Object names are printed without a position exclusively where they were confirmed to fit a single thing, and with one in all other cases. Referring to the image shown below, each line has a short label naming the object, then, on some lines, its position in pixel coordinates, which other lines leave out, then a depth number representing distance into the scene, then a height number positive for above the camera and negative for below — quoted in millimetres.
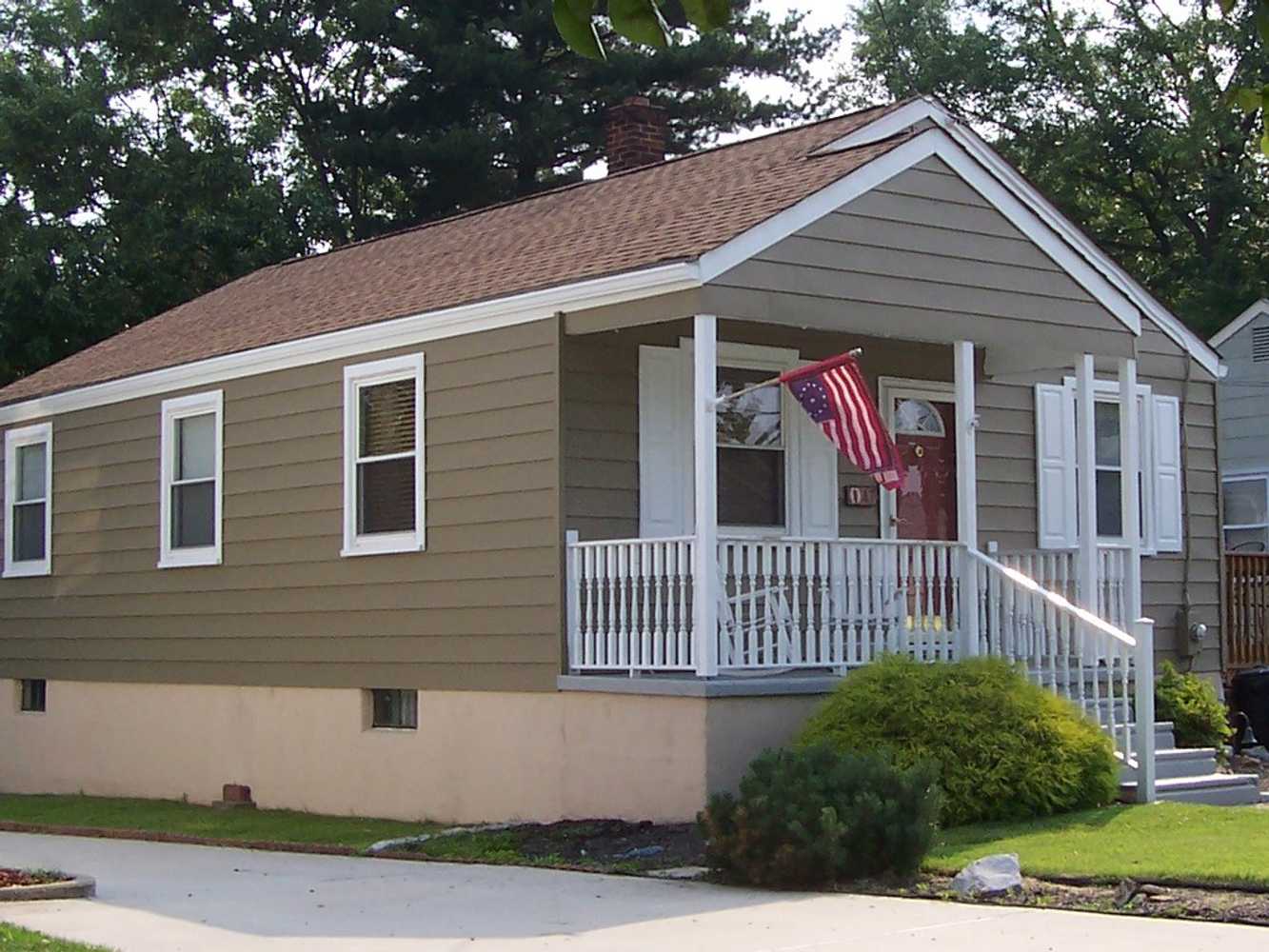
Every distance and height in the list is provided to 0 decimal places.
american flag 12570 +1431
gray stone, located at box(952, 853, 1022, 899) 9586 -1223
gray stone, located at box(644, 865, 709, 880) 10648 -1323
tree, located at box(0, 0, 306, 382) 26125 +6233
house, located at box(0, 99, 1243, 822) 12859 +1143
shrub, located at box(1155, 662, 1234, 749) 15773 -656
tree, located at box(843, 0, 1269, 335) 31188 +8604
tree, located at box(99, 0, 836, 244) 31484 +9333
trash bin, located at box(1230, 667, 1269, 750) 17250 -585
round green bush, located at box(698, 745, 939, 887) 10008 -994
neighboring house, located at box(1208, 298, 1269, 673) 22766 +2448
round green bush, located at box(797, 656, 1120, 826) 11852 -632
